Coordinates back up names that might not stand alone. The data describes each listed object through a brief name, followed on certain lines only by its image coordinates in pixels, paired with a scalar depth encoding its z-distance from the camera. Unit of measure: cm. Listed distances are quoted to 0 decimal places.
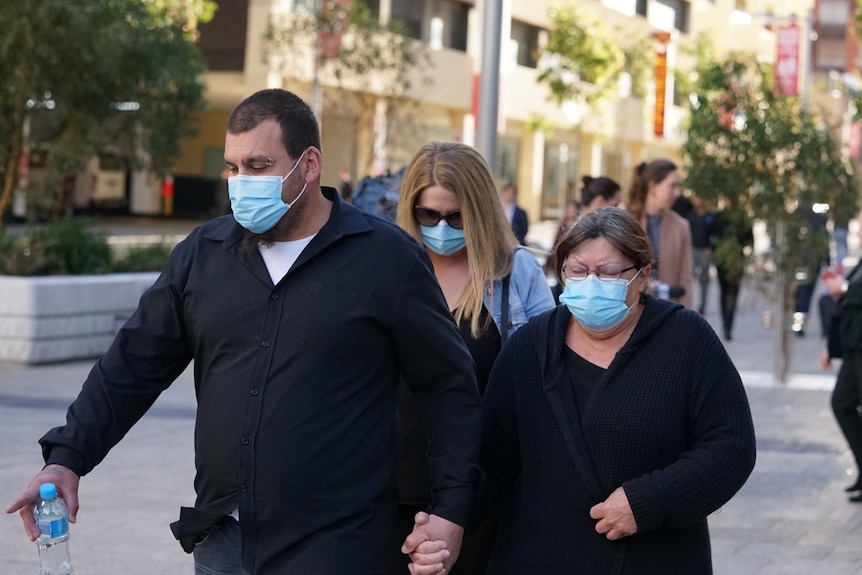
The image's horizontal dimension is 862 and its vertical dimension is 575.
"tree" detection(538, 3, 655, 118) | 4019
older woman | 358
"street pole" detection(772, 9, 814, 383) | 1381
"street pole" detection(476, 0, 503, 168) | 1214
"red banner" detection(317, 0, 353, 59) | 3283
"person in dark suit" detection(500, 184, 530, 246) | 1536
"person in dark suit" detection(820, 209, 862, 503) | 836
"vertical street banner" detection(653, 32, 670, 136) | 5203
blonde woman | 463
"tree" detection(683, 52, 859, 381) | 1352
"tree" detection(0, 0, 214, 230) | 1638
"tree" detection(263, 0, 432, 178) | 3300
